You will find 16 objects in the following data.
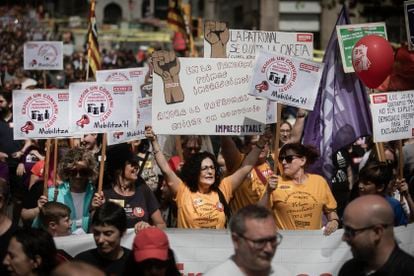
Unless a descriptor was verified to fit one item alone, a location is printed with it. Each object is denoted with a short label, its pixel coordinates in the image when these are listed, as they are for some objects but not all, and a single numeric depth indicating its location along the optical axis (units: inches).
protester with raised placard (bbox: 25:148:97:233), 480.9
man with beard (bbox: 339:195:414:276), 310.2
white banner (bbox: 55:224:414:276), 444.5
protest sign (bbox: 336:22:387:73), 569.9
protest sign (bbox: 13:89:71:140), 526.3
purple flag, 577.7
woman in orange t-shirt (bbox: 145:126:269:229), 466.9
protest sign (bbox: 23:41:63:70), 1042.9
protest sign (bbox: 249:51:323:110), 497.2
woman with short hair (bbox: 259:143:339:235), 467.1
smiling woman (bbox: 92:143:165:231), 479.2
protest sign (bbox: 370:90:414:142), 521.4
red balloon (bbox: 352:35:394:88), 544.7
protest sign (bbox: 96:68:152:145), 542.3
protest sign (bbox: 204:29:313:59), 561.2
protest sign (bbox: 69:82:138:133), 514.6
